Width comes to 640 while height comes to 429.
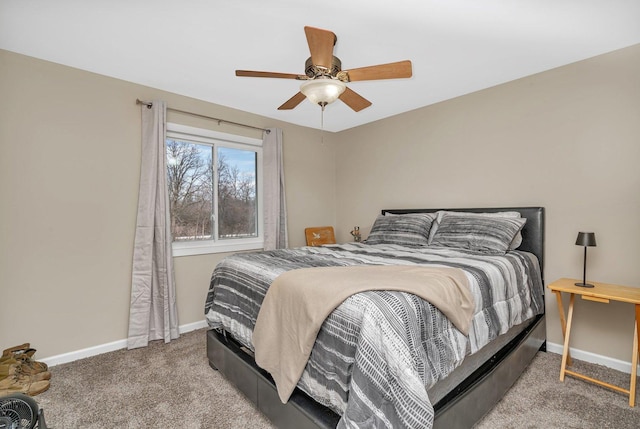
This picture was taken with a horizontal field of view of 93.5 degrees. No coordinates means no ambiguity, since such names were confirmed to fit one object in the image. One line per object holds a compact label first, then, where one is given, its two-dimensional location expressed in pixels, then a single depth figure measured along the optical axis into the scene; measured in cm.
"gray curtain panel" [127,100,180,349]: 276
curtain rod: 283
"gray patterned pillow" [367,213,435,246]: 299
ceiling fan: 174
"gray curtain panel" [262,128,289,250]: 371
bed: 111
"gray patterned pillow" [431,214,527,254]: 244
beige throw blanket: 133
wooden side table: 187
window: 321
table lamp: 213
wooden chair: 415
